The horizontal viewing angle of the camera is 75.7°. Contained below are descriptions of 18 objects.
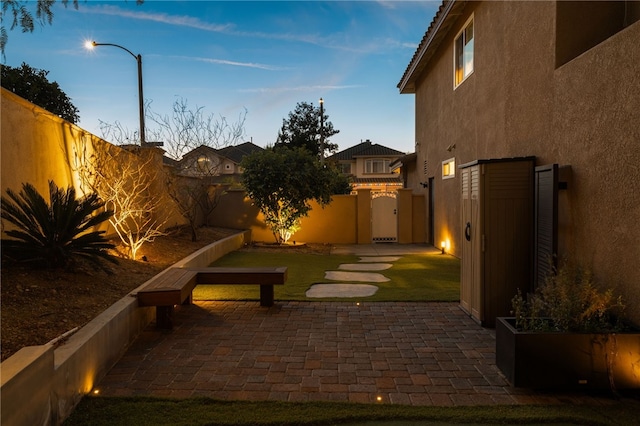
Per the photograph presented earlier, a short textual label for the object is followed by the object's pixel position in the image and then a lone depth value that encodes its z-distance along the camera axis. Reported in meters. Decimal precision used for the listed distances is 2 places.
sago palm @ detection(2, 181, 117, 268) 4.58
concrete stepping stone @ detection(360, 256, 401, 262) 10.82
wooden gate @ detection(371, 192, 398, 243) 14.80
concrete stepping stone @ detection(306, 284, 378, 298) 6.86
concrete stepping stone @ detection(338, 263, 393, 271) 9.42
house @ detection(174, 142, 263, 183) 11.24
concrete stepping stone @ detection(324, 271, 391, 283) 8.14
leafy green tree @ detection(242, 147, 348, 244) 12.48
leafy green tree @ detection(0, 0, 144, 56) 3.13
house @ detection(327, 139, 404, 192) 38.34
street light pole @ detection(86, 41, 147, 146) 10.61
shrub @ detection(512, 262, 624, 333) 3.45
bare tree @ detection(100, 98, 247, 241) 10.95
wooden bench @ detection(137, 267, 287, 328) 5.07
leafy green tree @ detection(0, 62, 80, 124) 18.38
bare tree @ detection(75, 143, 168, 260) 7.22
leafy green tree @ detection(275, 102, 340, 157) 37.78
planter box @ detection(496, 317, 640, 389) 3.34
